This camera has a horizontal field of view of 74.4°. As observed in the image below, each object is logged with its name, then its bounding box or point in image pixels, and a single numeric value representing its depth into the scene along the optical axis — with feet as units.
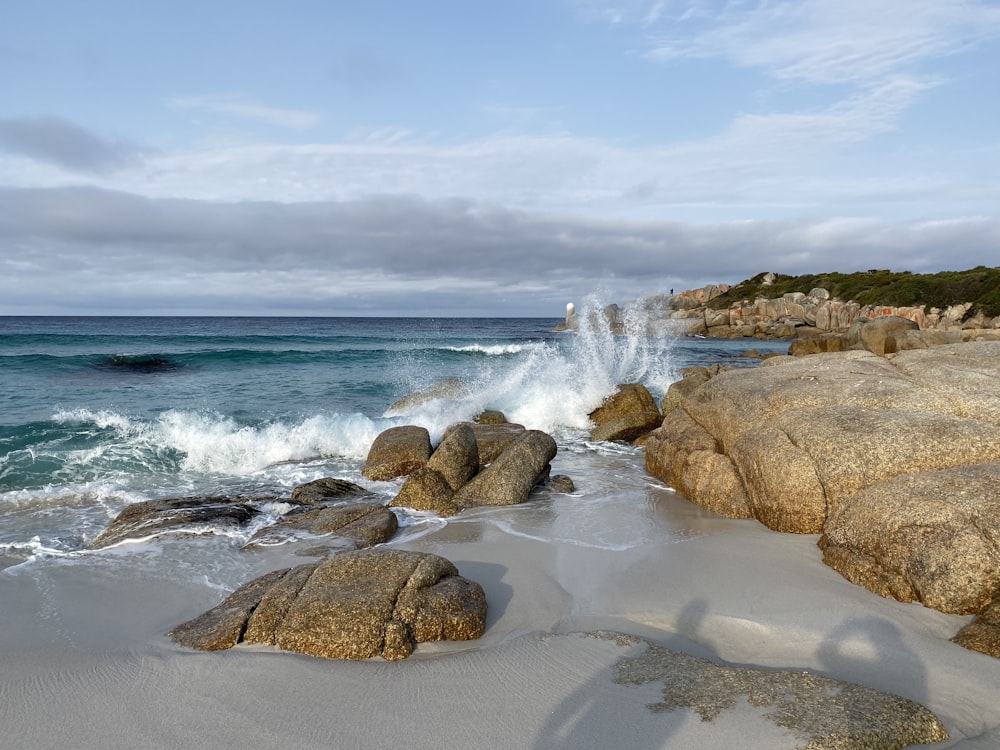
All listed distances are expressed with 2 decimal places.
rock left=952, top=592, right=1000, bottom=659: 14.65
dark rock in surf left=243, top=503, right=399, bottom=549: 24.44
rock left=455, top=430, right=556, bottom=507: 29.78
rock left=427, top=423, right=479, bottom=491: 31.01
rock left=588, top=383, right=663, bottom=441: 45.01
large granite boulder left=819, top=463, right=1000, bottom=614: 16.52
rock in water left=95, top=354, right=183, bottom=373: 85.66
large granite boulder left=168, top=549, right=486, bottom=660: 15.20
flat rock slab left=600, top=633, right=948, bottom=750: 11.17
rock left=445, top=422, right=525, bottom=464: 35.37
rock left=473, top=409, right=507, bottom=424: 48.36
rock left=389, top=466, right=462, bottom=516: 28.84
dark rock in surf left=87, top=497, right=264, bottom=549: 25.12
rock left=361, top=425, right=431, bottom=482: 35.40
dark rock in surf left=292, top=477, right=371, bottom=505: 30.40
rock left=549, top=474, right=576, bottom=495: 31.76
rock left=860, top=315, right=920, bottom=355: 78.12
